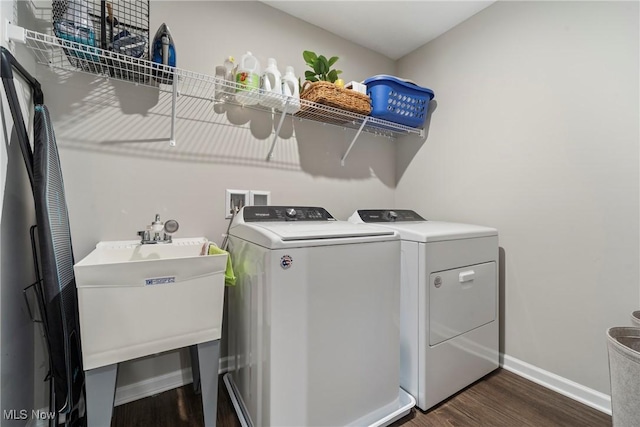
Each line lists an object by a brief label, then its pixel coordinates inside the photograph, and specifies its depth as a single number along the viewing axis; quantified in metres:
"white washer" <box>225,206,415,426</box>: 1.02
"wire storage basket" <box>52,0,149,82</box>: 1.12
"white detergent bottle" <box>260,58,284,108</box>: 1.61
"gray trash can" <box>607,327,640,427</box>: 0.86
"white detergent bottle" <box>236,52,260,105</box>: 1.53
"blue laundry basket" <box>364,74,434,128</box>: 1.90
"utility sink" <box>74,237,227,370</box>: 0.95
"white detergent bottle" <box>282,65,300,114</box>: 1.70
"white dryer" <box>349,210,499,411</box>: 1.38
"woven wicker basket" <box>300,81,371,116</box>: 1.67
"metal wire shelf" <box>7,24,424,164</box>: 1.17
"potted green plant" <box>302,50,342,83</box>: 1.80
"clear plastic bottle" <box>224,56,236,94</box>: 1.61
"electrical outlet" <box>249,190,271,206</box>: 1.78
